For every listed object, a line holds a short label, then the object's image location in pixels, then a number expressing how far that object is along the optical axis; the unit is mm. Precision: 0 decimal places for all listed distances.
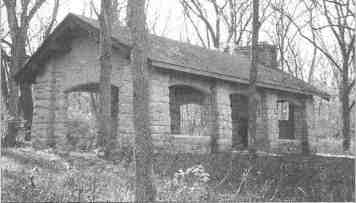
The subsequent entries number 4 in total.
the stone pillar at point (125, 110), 11234
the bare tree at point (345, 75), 16016
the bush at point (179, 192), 6489
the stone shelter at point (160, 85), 11383
